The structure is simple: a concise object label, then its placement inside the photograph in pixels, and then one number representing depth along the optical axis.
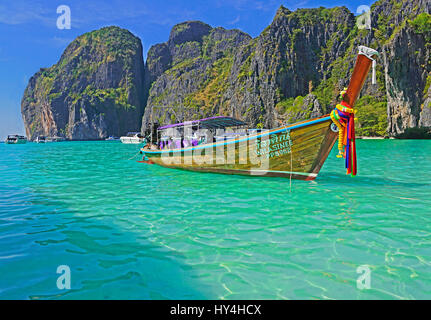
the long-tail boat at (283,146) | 9.92
